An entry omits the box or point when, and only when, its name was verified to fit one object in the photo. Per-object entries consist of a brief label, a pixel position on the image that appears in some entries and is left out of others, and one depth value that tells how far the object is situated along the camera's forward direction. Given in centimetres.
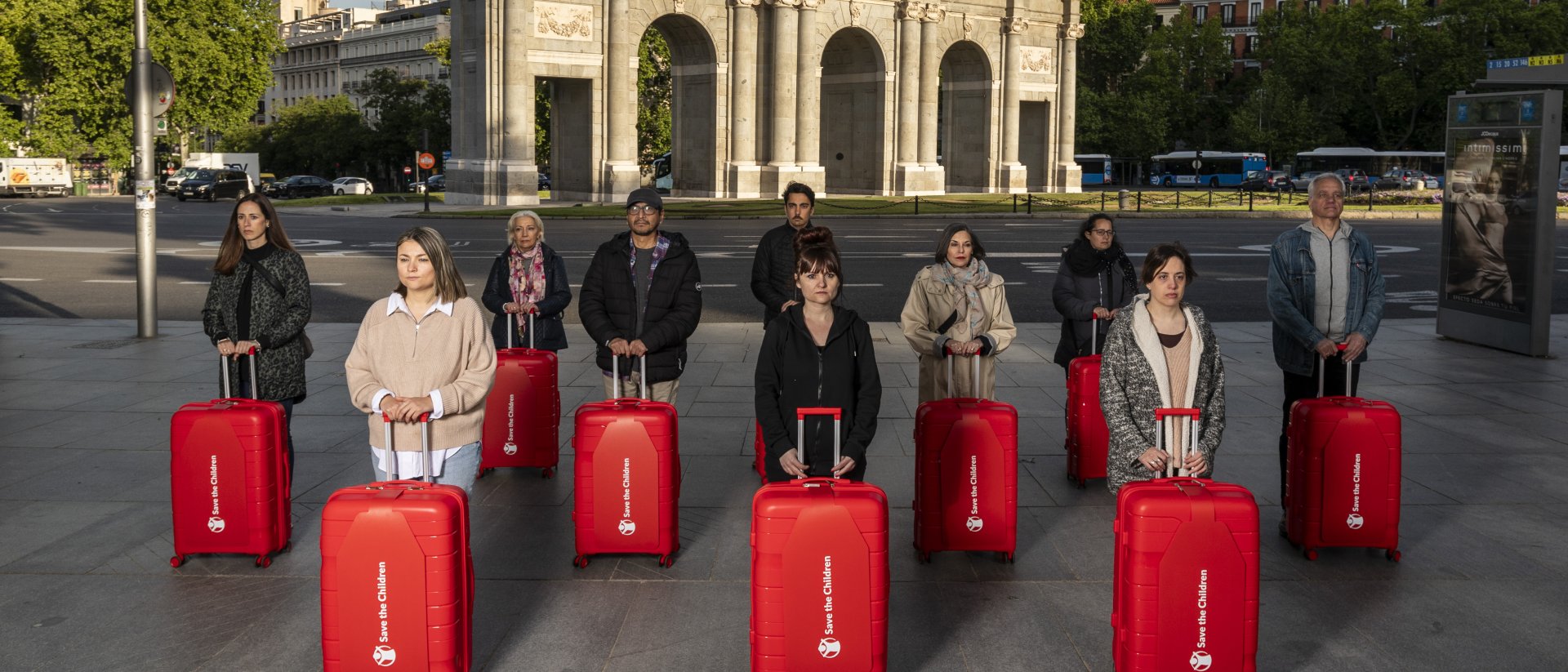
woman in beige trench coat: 727
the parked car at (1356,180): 6900
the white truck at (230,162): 8631
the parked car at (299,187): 7131
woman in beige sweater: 547
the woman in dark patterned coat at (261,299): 707
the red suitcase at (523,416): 837
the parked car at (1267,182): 8194
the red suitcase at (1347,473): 666
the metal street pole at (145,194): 1477
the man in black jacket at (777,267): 841
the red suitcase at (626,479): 650
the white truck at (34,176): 6969
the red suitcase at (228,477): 638
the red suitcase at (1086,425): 818
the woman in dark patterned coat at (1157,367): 581
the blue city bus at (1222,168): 8975
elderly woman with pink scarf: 889
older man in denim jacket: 730
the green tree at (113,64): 6750
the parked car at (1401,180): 7394
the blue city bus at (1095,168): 9131
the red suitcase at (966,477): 661
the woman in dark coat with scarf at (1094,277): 857
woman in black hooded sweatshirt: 562
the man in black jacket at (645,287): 743
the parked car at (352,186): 7481
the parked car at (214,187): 6222
